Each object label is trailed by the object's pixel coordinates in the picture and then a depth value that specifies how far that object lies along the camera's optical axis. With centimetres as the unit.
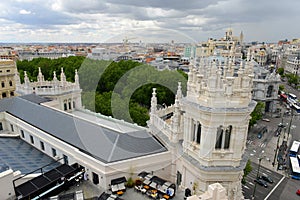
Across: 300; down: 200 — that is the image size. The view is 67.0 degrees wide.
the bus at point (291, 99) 8345
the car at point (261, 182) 3863
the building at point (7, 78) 6506
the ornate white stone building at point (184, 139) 1627
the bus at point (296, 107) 7711
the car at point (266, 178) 3995
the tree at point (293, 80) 11019
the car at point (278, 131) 5886
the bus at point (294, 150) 4815
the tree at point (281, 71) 13700
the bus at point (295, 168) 4100
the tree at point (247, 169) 3282
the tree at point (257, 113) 5588
